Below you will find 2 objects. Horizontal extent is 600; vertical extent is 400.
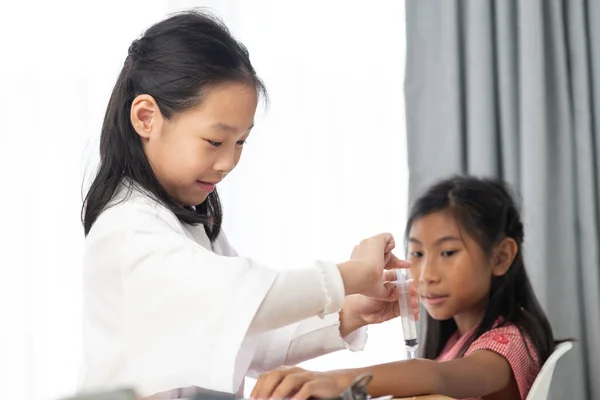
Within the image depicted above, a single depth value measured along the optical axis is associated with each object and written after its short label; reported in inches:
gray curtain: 89.7
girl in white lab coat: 58.4
